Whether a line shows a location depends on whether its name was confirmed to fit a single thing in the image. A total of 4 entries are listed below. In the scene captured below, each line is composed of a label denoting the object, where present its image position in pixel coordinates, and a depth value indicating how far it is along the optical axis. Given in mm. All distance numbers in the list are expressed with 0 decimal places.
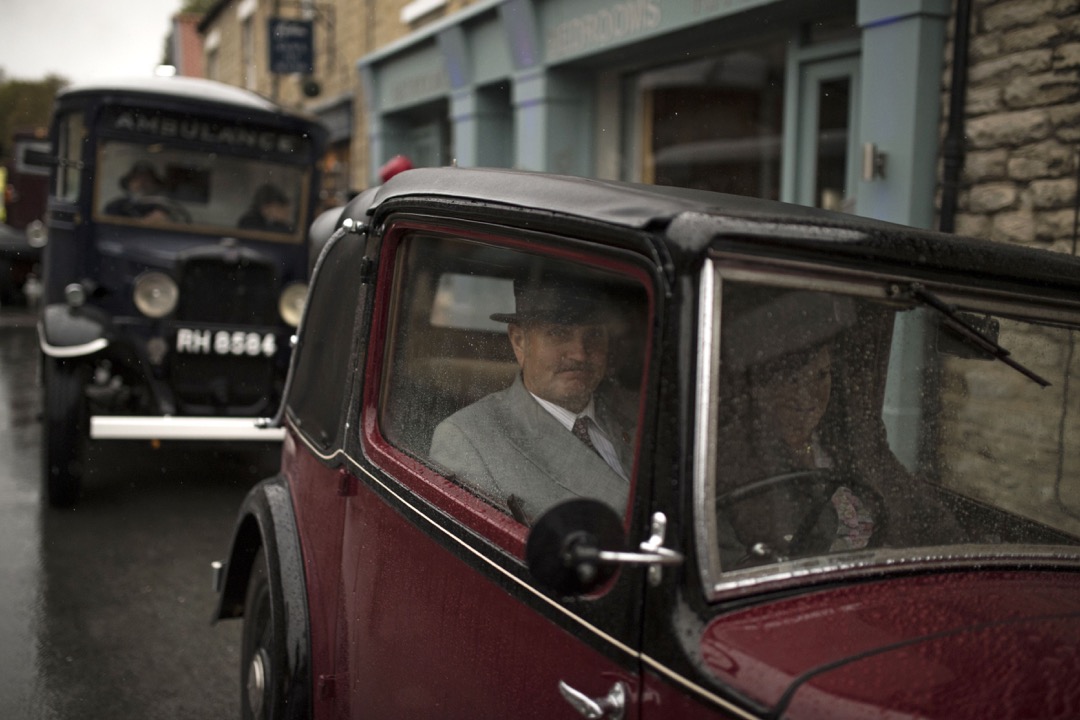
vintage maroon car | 1472
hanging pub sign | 15492
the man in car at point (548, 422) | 1853
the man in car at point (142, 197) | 7242
